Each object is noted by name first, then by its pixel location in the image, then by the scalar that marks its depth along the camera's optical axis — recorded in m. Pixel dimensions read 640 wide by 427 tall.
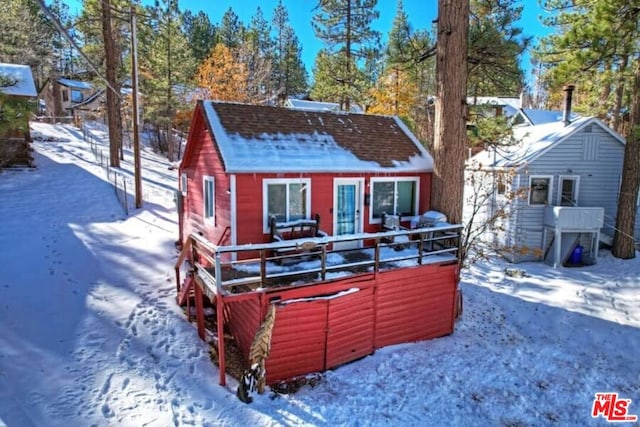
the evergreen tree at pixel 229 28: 35.47
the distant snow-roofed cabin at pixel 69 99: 35.94
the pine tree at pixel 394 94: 21.12
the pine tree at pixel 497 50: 9.65
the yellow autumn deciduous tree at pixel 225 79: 23.67
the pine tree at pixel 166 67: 23.38
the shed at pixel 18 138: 16.80
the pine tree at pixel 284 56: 37.47
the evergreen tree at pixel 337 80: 19.33
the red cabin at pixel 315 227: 6.51
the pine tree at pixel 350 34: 19.75
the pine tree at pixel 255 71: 25.11
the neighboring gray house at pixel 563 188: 14.04
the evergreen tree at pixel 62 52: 37.00
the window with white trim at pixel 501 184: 14.21
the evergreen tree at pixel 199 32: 36.92
